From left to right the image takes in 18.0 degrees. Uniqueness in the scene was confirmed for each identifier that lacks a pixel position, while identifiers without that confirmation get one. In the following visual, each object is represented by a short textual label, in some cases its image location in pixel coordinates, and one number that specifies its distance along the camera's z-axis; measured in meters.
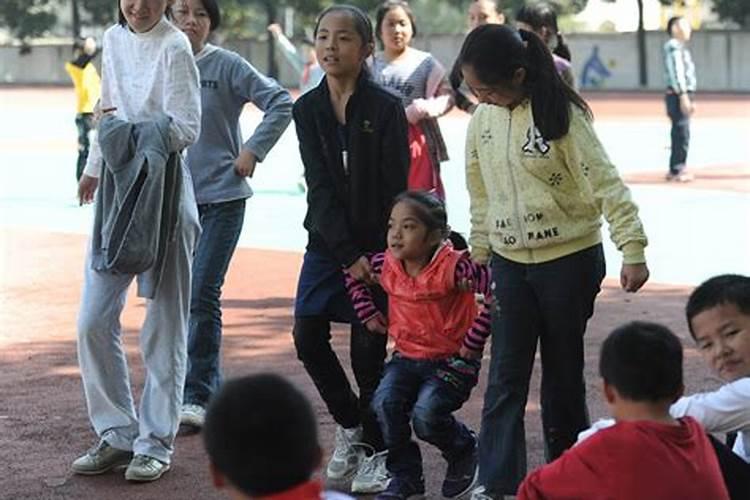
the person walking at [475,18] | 12.58
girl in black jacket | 8.93
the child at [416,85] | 12.24
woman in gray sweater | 10.55
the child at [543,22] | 12.29
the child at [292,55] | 25.65
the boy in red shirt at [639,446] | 5.69
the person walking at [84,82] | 26.51
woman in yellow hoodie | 8.06
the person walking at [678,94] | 27.97
